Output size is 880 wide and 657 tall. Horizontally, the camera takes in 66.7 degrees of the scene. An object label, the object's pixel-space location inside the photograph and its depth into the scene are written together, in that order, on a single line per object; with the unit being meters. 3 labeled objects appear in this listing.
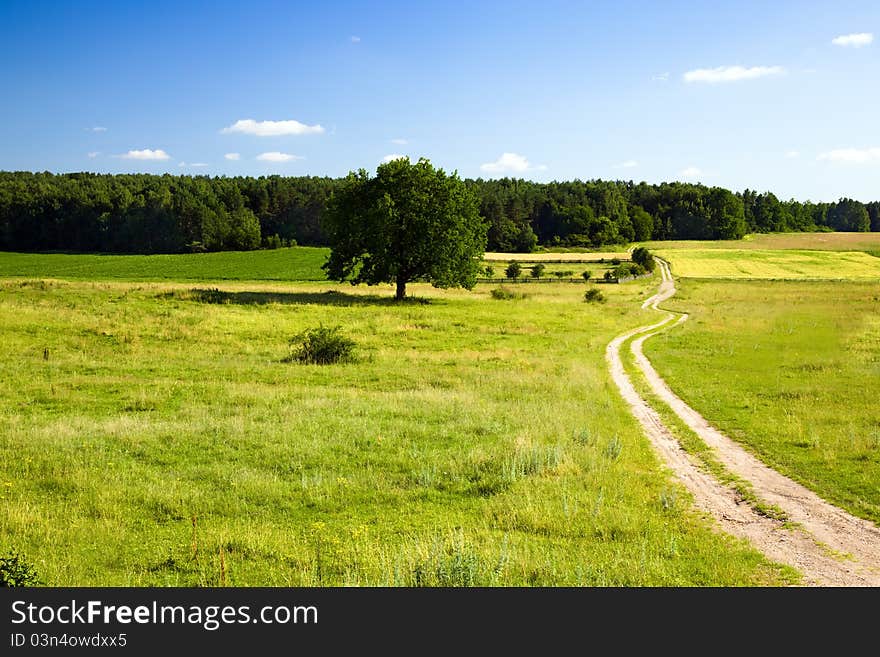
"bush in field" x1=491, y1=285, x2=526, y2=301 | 67.38
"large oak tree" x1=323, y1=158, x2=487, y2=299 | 59.12
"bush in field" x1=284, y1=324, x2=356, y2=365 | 30.05
